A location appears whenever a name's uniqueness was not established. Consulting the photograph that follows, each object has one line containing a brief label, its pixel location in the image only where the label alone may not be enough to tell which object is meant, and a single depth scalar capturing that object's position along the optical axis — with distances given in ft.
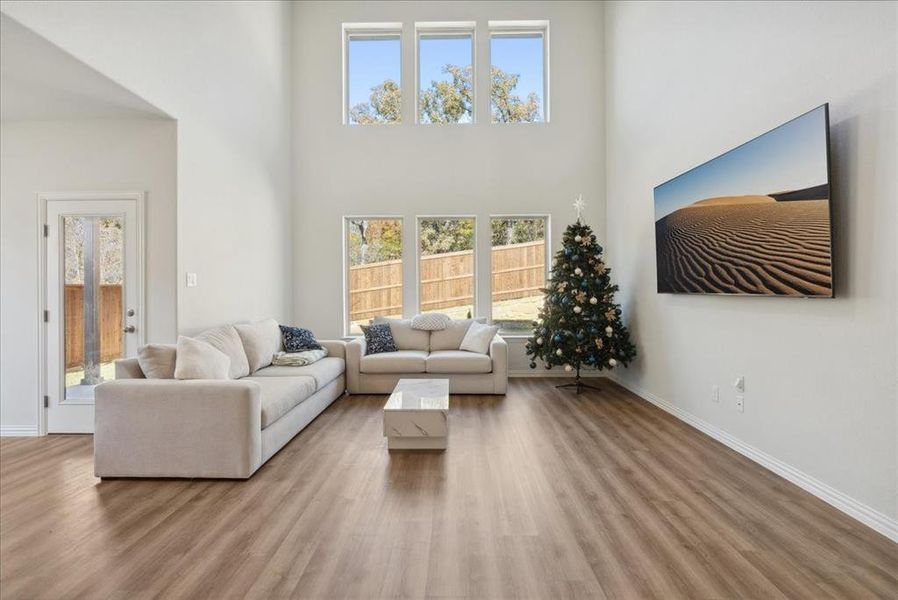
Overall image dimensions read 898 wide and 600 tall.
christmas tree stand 18.89
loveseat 17.92
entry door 13.07
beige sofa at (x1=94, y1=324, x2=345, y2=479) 9.82
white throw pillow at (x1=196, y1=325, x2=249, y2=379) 13.51
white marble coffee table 11.27
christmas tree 17.83
